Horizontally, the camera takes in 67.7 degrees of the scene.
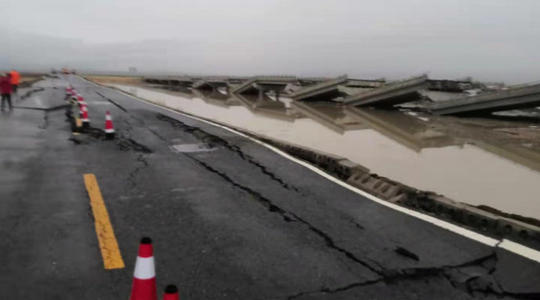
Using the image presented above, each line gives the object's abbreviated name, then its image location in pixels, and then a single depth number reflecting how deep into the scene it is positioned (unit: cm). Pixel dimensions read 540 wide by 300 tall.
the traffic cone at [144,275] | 303
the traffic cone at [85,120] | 1386
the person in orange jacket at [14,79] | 2771
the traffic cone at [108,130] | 1234
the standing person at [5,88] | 1998
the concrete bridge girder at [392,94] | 2381
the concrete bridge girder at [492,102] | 1997
